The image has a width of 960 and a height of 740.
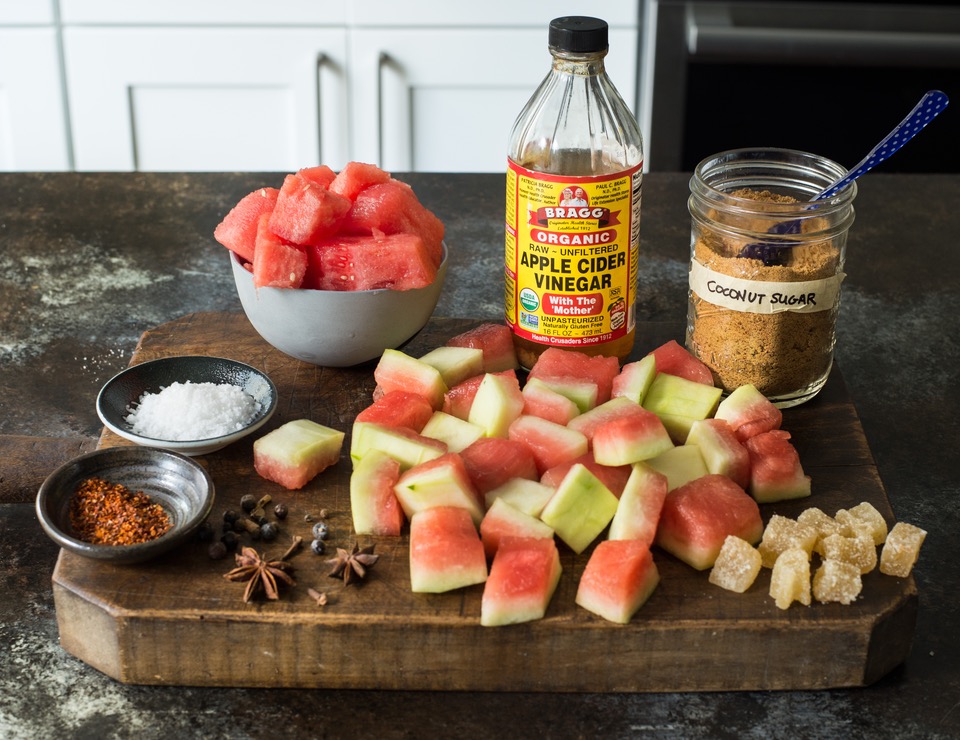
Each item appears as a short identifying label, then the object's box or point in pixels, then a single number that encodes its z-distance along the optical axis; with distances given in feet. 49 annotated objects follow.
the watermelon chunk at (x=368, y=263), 5.03
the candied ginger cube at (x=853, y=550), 4.06
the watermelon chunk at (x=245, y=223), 5.14
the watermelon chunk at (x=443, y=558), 3.93
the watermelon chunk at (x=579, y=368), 5.02
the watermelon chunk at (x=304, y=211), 4.89
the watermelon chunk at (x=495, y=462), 4.38
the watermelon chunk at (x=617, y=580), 3.82
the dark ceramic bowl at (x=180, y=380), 4.67
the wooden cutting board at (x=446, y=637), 3.83
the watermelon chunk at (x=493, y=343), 5.40
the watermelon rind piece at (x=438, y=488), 4.18
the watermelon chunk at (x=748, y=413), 4.72
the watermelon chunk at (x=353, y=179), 5.16
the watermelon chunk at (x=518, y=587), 3.82
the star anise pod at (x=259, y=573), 3.92
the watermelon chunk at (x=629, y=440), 4.31
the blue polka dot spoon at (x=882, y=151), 4.65
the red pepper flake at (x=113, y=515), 4.07
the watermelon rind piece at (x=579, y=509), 4.16
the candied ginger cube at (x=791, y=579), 3.88
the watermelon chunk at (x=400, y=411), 4.72
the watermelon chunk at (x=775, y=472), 4.49
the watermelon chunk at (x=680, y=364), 5.11
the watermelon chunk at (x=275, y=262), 4.94
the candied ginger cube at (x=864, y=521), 4.16
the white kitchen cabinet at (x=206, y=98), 10.53
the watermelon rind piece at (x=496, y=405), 4.66
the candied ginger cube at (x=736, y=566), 3.97
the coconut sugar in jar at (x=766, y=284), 4.87
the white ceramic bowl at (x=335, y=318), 5.08
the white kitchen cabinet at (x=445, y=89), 10.54
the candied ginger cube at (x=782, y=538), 4.08
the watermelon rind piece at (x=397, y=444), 4.42
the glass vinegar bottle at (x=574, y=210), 4.98
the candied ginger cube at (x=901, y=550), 4.05
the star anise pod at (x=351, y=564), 4.02
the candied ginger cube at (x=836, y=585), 3.93
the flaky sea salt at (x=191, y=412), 4.72
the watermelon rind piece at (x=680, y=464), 4.42
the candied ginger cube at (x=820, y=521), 4.17
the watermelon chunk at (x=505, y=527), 4.09
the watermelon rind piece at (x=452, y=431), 4.66
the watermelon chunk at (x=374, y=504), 4.26
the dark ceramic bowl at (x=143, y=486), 3.96
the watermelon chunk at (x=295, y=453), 4.53
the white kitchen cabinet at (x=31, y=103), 10.55
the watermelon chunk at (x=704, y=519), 4.07
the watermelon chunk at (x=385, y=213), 5.14
